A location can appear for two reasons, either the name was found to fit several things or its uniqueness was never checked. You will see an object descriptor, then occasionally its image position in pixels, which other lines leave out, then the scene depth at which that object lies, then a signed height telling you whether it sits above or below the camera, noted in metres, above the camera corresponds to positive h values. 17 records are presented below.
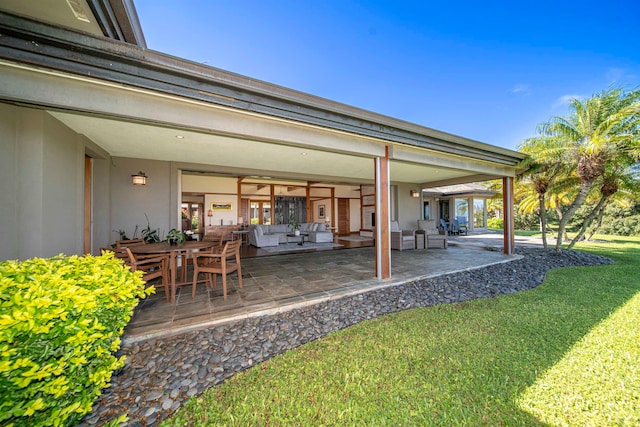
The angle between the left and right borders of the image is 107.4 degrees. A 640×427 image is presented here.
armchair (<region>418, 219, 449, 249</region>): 8.70 -1.00
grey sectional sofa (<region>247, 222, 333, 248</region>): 9.34 -0.80
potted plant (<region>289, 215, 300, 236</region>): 10.07 -0.59
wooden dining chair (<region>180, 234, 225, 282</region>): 3.99 -0.72
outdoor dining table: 3.35 -0.49
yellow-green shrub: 1.14 -0.68
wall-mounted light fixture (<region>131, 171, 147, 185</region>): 5.32 +0.84
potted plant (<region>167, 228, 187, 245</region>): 3.91 -0.39
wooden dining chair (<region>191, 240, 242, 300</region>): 3.49 -0.81
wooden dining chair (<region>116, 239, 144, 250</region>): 3.82 -0.47
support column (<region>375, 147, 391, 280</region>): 4.48 -0.13
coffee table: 10.03 -0.92
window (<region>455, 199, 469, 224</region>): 18.66 +0.50
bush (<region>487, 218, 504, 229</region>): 19.52 -0.80
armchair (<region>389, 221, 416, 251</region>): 8.32 -0.93
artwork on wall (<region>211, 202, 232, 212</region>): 11.81 +0.47
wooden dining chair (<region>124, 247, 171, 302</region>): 3.08 -0.76
